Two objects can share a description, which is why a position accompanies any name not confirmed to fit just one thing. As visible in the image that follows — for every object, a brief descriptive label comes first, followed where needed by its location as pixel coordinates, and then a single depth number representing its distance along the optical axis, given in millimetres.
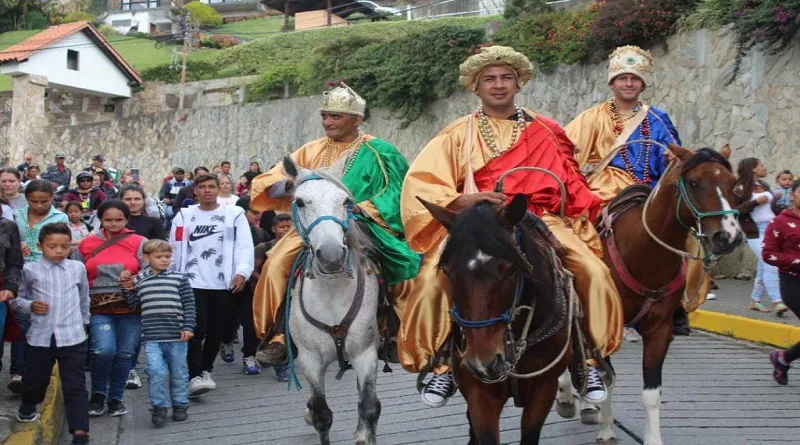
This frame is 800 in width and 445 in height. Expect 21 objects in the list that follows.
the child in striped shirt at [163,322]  7945
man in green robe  6852
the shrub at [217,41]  59281
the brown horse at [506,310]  4234
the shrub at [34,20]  69188
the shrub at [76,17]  70875
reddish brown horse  6289
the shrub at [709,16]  16094
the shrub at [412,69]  23031
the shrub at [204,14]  70375
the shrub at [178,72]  44094
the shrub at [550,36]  19469
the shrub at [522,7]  21859
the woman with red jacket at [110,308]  7996
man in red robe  5215
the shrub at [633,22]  17031
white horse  6250
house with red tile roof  41938
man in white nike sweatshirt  9141
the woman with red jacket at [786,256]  8609
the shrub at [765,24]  13977
